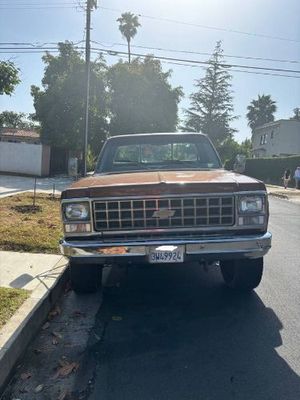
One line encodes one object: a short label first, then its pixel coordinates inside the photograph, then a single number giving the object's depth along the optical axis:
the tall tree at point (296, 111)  83.04
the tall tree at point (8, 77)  6.00
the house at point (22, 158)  25.33
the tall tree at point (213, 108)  63.44
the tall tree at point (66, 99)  28.62
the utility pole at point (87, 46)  21.58
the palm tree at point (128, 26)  48.12
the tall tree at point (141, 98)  35.19
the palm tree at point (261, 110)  74.75
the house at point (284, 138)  48.00
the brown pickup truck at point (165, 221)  4.17
